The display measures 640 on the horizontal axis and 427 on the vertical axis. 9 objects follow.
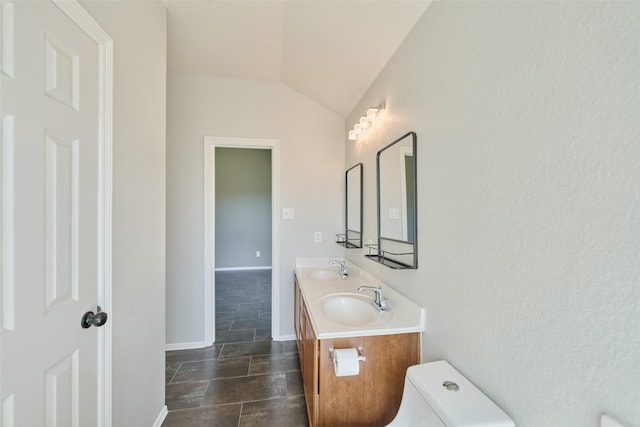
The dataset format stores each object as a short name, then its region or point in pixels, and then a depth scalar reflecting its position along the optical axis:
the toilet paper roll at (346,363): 1.13
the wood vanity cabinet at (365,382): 1.20
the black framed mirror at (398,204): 1.36
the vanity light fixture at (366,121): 1.80
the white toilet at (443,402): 0.75
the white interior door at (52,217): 0.67
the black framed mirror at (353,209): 2.28
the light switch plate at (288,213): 2.61
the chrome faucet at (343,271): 2.31
